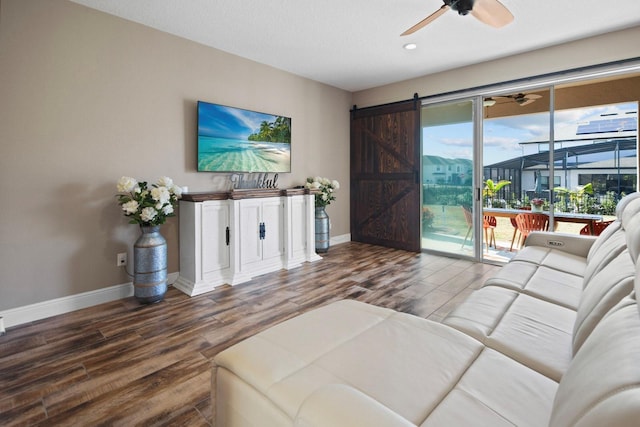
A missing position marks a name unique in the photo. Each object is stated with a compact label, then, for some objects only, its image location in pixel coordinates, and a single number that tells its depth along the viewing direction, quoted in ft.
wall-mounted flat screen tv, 12.25
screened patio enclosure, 15.61
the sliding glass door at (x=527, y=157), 15.10
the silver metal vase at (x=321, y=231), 16.33
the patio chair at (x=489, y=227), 17.52
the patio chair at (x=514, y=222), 16.44
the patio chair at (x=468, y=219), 15.39
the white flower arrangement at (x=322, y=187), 16.21
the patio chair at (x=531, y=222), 14.64
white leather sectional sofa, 2.40
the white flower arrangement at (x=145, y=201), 9.56
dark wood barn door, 16.75
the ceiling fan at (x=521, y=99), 15.90
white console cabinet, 11.06
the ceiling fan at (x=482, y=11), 8.11
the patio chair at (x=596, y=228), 15.55
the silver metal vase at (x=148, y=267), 9.67
